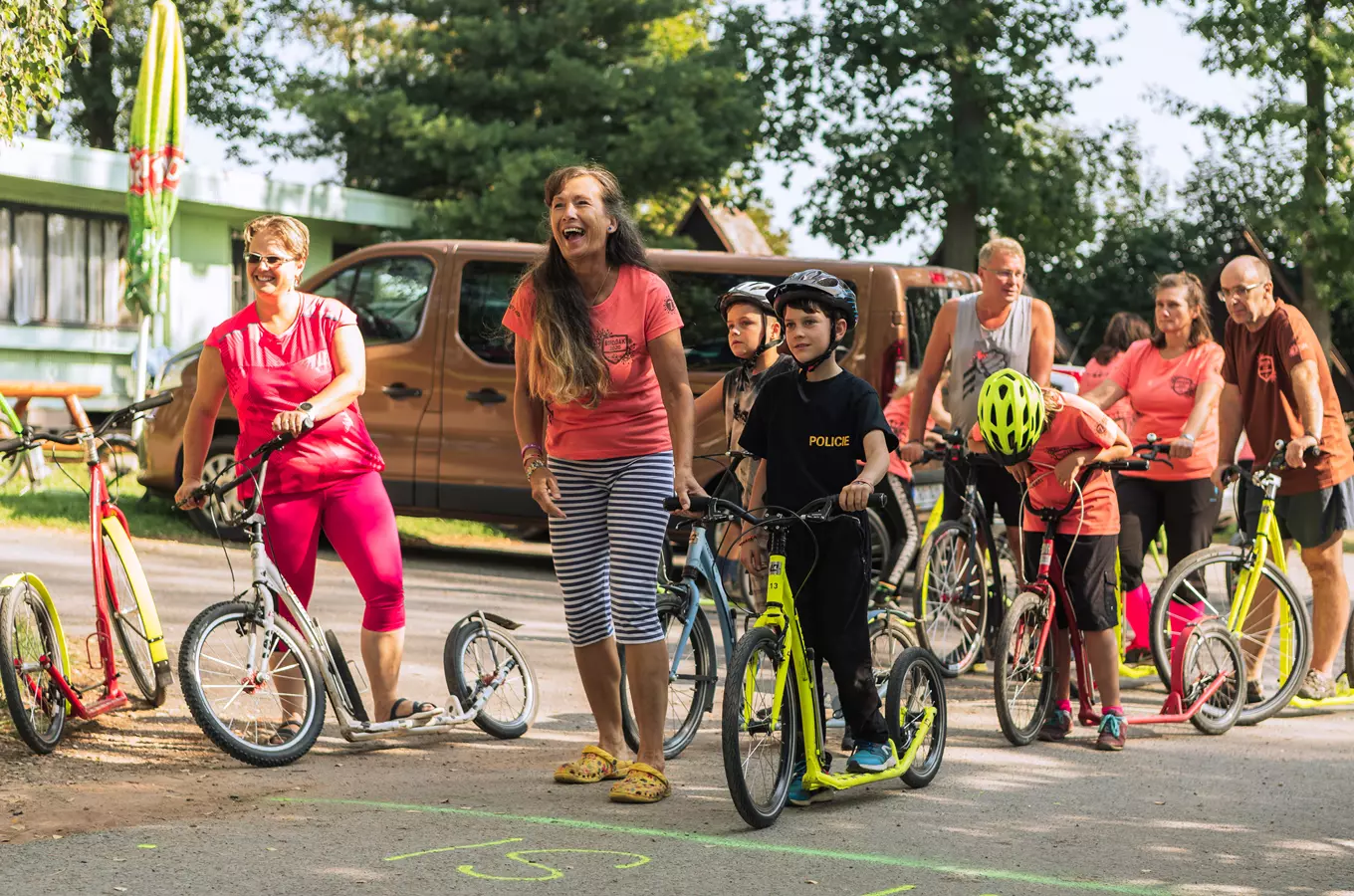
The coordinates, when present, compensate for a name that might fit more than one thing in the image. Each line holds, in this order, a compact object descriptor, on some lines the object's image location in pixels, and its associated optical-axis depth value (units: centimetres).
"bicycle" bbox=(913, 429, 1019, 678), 1712
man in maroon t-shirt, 1645
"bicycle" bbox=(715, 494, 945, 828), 1081
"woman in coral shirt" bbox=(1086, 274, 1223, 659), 1711
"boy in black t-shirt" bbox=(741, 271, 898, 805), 1174
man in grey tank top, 1675
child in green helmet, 1452
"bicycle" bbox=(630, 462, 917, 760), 1357
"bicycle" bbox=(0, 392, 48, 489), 2897
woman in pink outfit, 1305
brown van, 2444
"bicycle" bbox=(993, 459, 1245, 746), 1423
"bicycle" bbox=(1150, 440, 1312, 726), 1585
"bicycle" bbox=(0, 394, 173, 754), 1245
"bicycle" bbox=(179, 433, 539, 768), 1229
